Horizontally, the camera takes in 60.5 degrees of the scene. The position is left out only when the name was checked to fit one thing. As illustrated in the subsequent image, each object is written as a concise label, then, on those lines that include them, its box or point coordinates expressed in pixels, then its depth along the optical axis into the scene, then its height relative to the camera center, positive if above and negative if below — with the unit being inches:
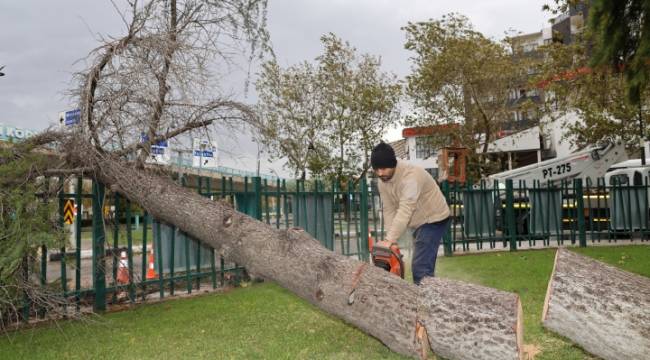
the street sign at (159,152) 252.4 +26.1
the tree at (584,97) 577.0 +118.9
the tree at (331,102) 862.5 +160.6
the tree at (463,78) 928.3 +207.6
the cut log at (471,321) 145.6 -32.7
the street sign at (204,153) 257.9 +25.4
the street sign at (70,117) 239.3 +40.9
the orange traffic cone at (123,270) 264.5 -29.6
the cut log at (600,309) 149.4 -31.4
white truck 508.7 +5.4
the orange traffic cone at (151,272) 363.7 -42.3
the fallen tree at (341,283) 150.2 -25.3
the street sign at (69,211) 246.3 +0.1
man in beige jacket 190.9 -0.7
